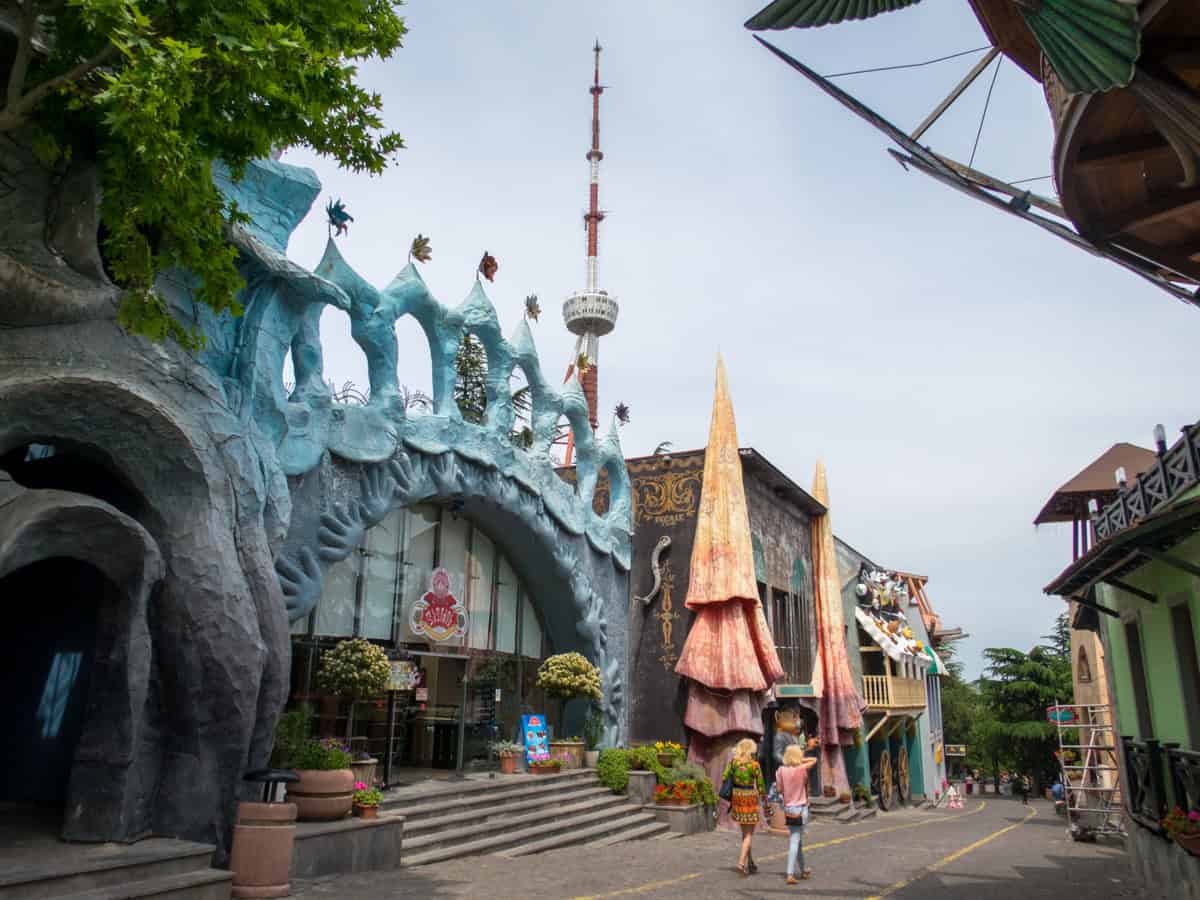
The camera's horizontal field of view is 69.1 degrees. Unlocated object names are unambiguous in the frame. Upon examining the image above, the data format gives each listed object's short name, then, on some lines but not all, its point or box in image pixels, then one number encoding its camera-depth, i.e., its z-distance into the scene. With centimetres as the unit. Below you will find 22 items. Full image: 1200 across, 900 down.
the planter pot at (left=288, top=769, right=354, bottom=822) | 960
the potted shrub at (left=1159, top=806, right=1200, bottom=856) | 820
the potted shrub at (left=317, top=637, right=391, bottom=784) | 1141
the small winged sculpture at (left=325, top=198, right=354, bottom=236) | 1191
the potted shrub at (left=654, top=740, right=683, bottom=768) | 1686
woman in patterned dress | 1031
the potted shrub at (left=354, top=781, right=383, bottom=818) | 1009
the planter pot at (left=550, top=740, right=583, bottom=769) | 1638
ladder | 1752
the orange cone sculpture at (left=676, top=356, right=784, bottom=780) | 1731
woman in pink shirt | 980
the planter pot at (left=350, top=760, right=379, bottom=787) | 1088
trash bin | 815
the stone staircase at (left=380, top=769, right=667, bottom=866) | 1133
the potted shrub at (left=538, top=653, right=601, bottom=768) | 1605
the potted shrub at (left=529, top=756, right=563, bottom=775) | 1553
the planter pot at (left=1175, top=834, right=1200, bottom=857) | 815
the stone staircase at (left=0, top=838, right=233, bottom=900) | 629
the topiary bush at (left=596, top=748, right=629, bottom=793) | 1592
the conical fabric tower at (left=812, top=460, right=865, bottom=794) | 2259
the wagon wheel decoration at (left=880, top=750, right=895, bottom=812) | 2684
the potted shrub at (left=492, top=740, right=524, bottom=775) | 1528
